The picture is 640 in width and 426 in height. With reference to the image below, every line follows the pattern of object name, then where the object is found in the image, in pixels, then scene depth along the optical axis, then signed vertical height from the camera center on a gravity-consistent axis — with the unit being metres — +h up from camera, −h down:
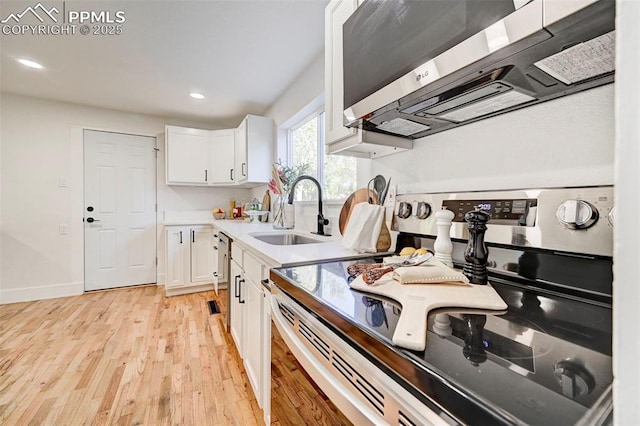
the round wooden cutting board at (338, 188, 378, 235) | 1.33 +0.05
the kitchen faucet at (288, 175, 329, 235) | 1.91 -0.07
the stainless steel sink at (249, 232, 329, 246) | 2.04 -0.23
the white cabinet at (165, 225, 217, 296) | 3.20 -0.63
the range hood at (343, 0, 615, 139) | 0.51 +0.35
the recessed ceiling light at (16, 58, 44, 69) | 2.25 +1.27
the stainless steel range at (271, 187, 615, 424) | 0.30 -0.21
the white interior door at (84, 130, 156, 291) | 3.38 -0.02
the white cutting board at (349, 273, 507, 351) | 0.42 -0.19
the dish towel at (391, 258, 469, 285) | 0.65 -0.16
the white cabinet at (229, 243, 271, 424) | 1.22 -0.60
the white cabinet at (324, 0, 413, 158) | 1.14 +0.47
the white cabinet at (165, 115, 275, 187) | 3.20 +0.73
